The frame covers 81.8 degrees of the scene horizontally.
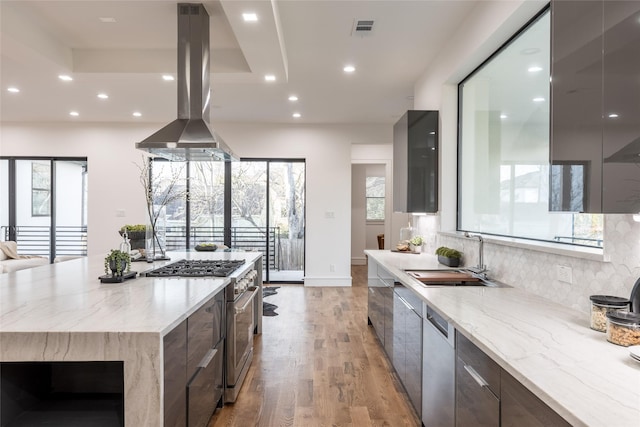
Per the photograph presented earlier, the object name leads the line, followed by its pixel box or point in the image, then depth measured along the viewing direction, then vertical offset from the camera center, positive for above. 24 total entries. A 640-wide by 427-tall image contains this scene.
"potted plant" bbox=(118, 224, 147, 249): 3.71 -0.23
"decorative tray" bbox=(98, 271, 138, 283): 2.26 -0.41
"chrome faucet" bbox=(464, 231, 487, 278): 2.71 -0.37
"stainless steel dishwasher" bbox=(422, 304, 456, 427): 1.77 -0.82
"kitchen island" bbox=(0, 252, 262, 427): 1.35 -0.44
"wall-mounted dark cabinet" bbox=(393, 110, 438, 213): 3.94 +0.58
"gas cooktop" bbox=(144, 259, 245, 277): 2.54 -0.42
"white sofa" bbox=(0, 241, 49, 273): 4.81 -0.69
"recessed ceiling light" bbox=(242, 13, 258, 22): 2.77 +1.49
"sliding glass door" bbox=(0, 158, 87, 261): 6.95 +0.13
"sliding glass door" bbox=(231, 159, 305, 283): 7.08 +0.14
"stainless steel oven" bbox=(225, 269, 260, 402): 2.58 -0.91
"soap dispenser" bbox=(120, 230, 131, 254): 2.73 -0.25
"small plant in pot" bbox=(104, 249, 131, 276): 2.29 -0.31
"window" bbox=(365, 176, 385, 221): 9.59 +0.50
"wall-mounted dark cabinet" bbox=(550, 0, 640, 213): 1.12 +0.36
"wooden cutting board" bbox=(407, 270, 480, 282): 2.68 -0.47
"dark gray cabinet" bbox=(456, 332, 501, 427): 1.33 -0.68
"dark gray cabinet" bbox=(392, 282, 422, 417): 2.30 -0.88
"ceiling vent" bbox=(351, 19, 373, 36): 3.25 +1.69
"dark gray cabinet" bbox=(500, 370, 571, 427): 1.01 -0.58
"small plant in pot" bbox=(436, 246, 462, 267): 3.26 -0.38
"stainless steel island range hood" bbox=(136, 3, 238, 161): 2.96 +0.99
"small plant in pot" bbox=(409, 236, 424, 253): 4.38 -0.35
